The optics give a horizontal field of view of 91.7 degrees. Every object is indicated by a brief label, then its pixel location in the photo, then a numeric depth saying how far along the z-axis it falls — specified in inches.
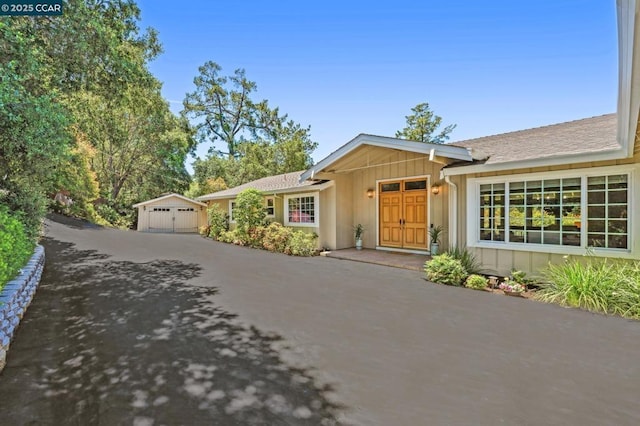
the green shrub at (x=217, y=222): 667.4
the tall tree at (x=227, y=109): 1359.5
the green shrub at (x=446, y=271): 262.4
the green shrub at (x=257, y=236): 512.1
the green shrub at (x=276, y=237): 463.4
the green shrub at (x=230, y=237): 570.6
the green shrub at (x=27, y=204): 294.0
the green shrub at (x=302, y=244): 429.1
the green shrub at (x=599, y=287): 188.4
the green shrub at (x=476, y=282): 248.9
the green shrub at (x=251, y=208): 534.3
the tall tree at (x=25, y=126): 205.9
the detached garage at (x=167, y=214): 911.0
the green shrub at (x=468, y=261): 277.3
